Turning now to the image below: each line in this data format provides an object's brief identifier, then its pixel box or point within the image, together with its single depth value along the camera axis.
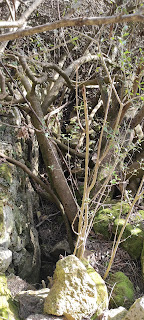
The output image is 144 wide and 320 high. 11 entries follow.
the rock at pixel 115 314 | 2.80
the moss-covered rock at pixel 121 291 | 3.31
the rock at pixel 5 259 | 3.05
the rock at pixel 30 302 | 2.77
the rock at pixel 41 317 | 2.61
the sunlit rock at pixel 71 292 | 2.67
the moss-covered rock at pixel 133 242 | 3.95
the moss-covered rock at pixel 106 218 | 4.20
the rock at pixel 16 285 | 3.09
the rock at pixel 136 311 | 2.53
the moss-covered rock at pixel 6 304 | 2.53
